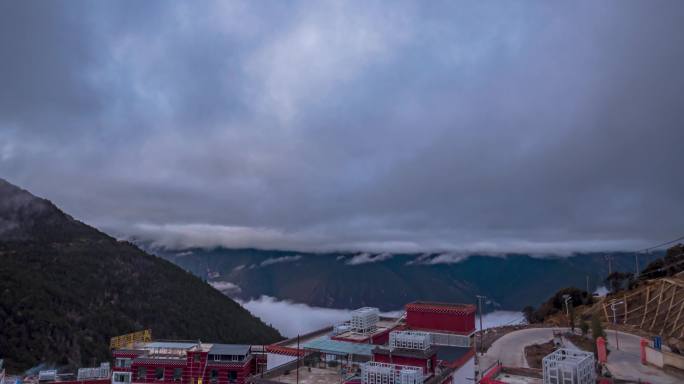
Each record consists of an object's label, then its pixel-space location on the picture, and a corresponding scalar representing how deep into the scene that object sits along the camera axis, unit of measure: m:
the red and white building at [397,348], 43.94
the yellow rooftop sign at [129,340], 59.97
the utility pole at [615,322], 70.16
